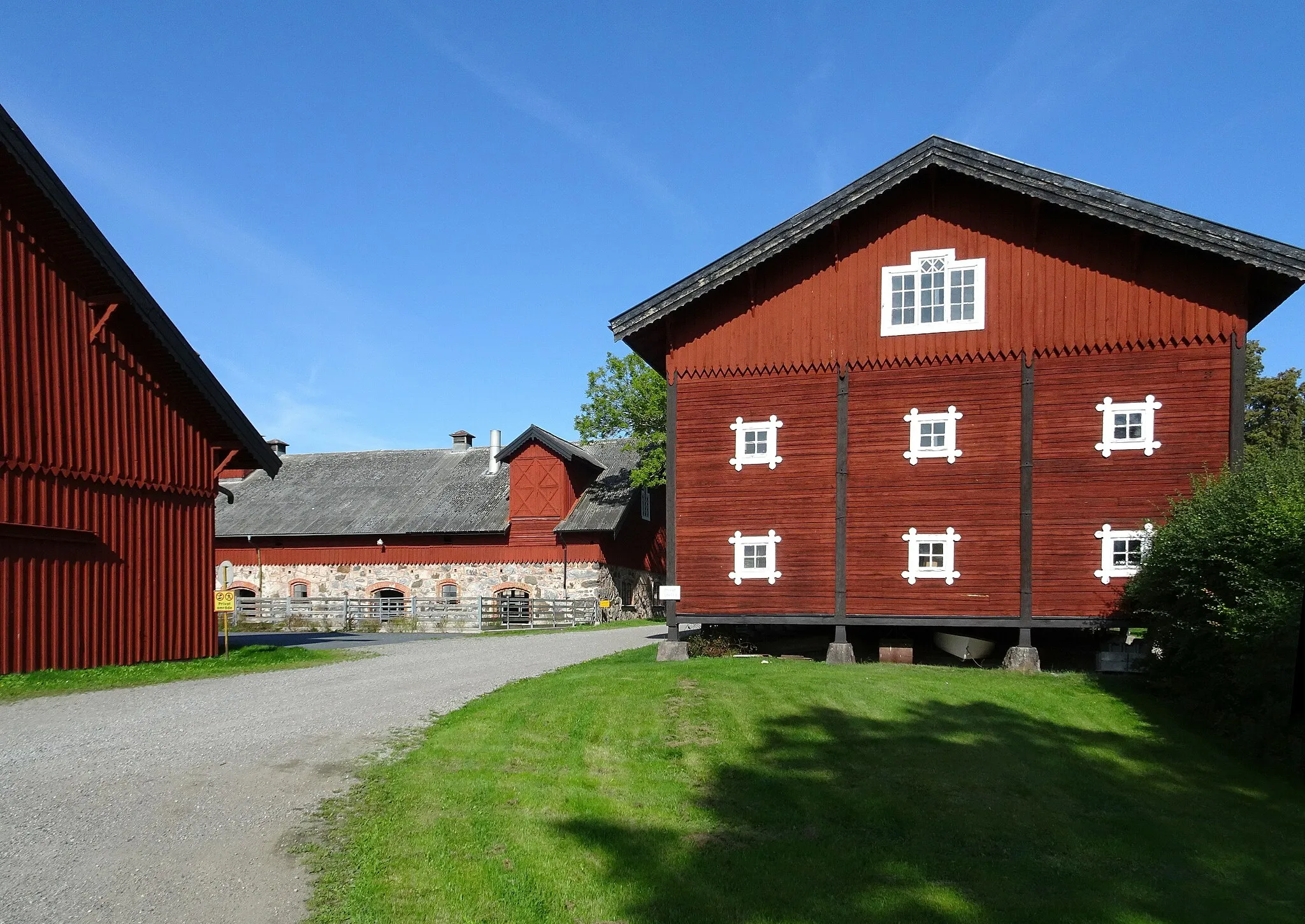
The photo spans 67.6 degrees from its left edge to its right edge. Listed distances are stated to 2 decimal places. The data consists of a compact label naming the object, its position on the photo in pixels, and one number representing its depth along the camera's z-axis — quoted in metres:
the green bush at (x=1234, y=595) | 11.55
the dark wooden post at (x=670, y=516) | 18.14
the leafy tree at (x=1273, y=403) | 38.78
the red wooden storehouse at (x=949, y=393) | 16.17
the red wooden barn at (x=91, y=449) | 15.70
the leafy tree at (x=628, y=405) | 39.97
